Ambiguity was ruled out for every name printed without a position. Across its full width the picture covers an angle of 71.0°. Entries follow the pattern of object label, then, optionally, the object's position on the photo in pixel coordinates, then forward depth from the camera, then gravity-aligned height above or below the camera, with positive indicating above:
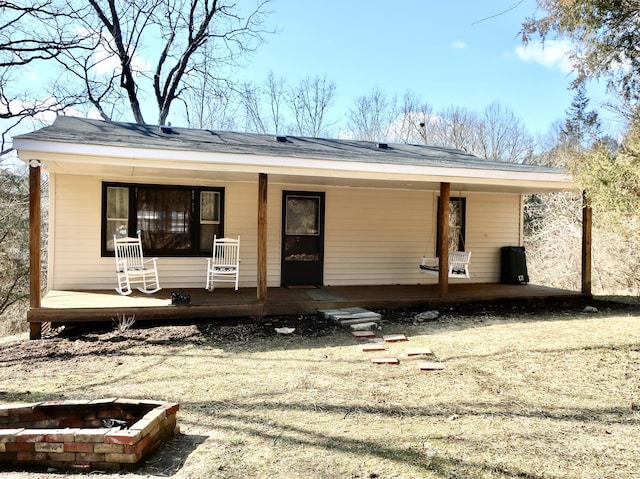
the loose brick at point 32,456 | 2.51 -1.27
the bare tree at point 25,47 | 12.62 +5.49
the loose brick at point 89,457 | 2.49 -1.25
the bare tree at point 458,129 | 24.00 +5.99
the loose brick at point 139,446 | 2.48 -1.21
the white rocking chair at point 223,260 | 7.79 -0.48
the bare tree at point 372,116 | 25.03 +6.83
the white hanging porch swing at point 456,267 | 8.06 -0.54
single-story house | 6.02 +0.58
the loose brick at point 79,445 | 2.49 -1.19
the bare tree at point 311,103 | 24.64 +7.37
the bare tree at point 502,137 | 23.75 +5.53
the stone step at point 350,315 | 6.44 -1.17
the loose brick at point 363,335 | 5.82 -1.28
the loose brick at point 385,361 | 4.69 -1.30
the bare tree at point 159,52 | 17.36 +7.68
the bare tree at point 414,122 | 24.80 +6.56
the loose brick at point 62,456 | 2.49 -1.26
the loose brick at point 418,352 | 4.96 -1.27
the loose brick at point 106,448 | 2.48 -1.20
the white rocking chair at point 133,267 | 7.02 -0.57
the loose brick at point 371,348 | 5.21 -1.30
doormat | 7.32 -1.02
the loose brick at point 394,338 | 5.62 -1.28
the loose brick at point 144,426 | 2.57 -1.13
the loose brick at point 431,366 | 4.47 -1.29
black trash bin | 9.80 -0.58
